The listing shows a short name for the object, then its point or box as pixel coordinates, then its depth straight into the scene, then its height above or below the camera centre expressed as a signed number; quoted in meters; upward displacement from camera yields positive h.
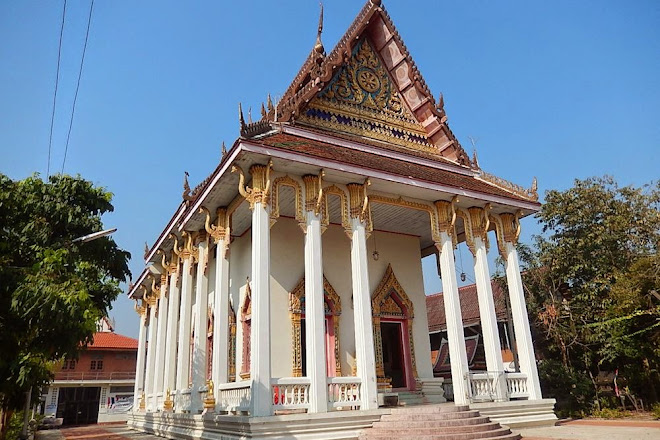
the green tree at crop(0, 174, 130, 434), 5.59 +1.49
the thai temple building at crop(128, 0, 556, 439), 7.56 +2.32
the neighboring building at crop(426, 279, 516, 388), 14.56 +1.55
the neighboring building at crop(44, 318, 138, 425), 27.89 +0.33
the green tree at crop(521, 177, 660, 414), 11.86 +2.05
